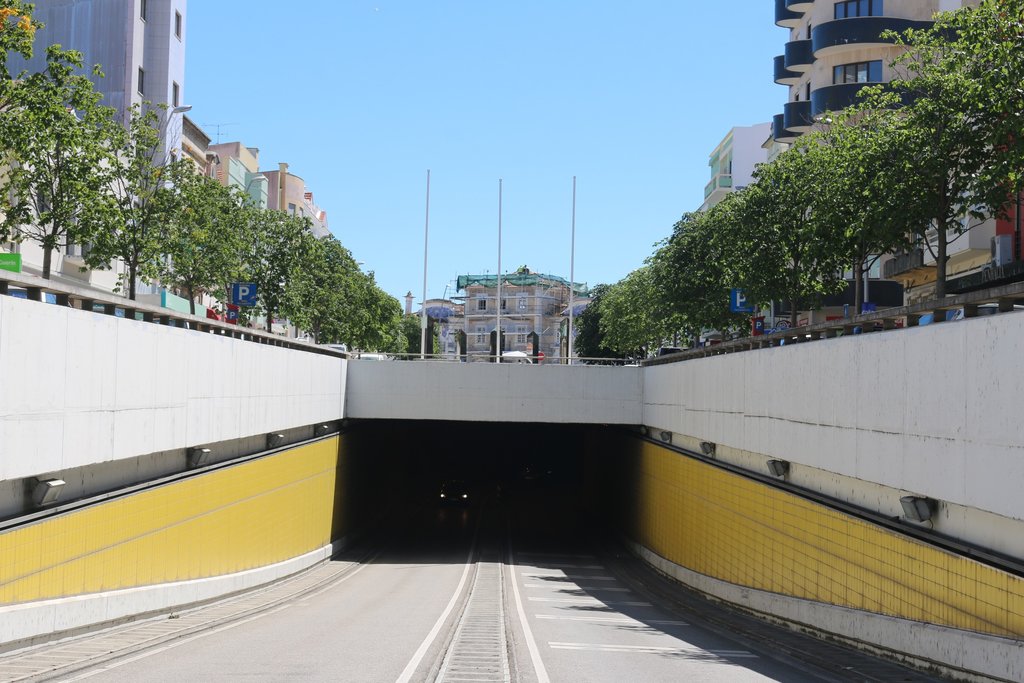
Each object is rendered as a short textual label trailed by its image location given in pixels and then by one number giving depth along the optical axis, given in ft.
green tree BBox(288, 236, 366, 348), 156.15
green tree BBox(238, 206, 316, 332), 149.07
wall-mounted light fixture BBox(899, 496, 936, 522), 48.08
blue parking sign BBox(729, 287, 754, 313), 118.62
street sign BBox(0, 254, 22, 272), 60.85
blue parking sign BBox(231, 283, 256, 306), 114.62
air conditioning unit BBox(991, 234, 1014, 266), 103.96
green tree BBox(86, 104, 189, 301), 92.21
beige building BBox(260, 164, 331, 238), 309.22
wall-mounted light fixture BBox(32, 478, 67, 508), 46.14
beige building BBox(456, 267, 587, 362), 491.31
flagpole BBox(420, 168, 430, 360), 160.24
